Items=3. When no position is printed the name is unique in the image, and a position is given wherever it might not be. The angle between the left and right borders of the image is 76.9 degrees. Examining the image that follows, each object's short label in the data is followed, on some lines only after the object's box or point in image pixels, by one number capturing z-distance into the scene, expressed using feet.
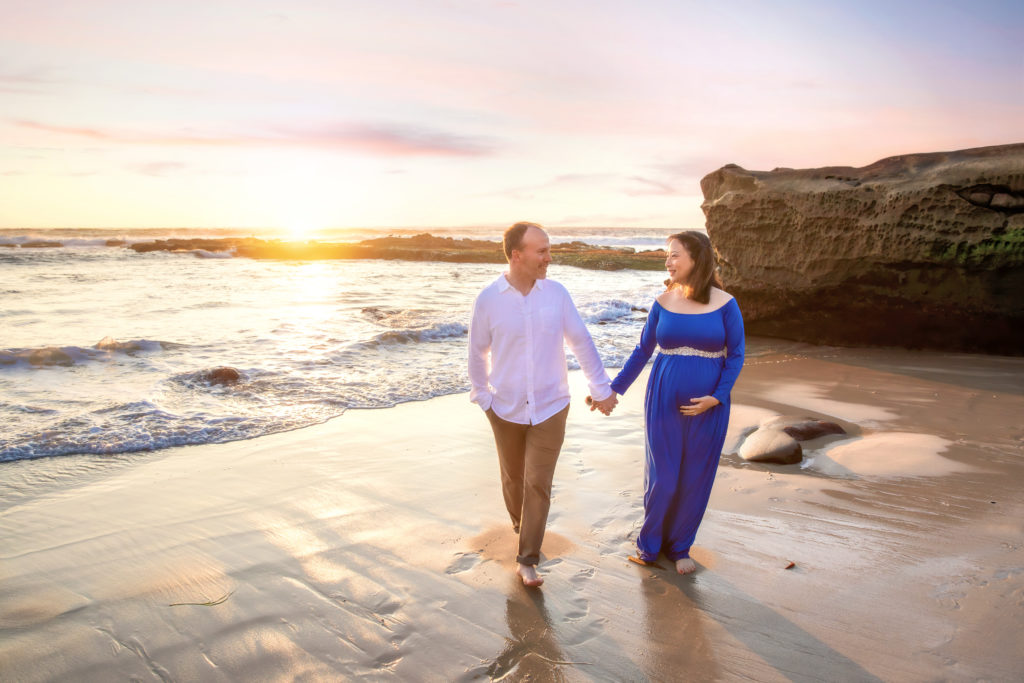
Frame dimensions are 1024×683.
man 11.50
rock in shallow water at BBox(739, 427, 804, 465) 17.33
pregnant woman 12.17
